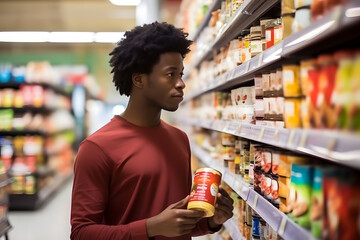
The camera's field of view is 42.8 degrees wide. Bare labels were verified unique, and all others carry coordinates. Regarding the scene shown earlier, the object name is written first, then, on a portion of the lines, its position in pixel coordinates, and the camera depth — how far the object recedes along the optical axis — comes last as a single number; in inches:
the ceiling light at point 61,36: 508.8
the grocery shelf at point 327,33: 41.5
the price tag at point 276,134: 66.1
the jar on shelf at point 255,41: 93.9
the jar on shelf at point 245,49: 102.8
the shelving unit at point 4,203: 157.4
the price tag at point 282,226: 63.6
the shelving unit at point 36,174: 274.2
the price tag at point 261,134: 75.5
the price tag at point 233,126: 102.8
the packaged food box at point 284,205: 70.9
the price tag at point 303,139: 53.1
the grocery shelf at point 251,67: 69.6
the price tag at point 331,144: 44.2
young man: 70.9
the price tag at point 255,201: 84.5
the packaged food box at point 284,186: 73.5
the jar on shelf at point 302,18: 61.5
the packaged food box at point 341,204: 44.6
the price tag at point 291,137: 58.2
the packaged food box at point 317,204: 53.0
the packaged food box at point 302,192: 58.0
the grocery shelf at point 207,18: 151.3
